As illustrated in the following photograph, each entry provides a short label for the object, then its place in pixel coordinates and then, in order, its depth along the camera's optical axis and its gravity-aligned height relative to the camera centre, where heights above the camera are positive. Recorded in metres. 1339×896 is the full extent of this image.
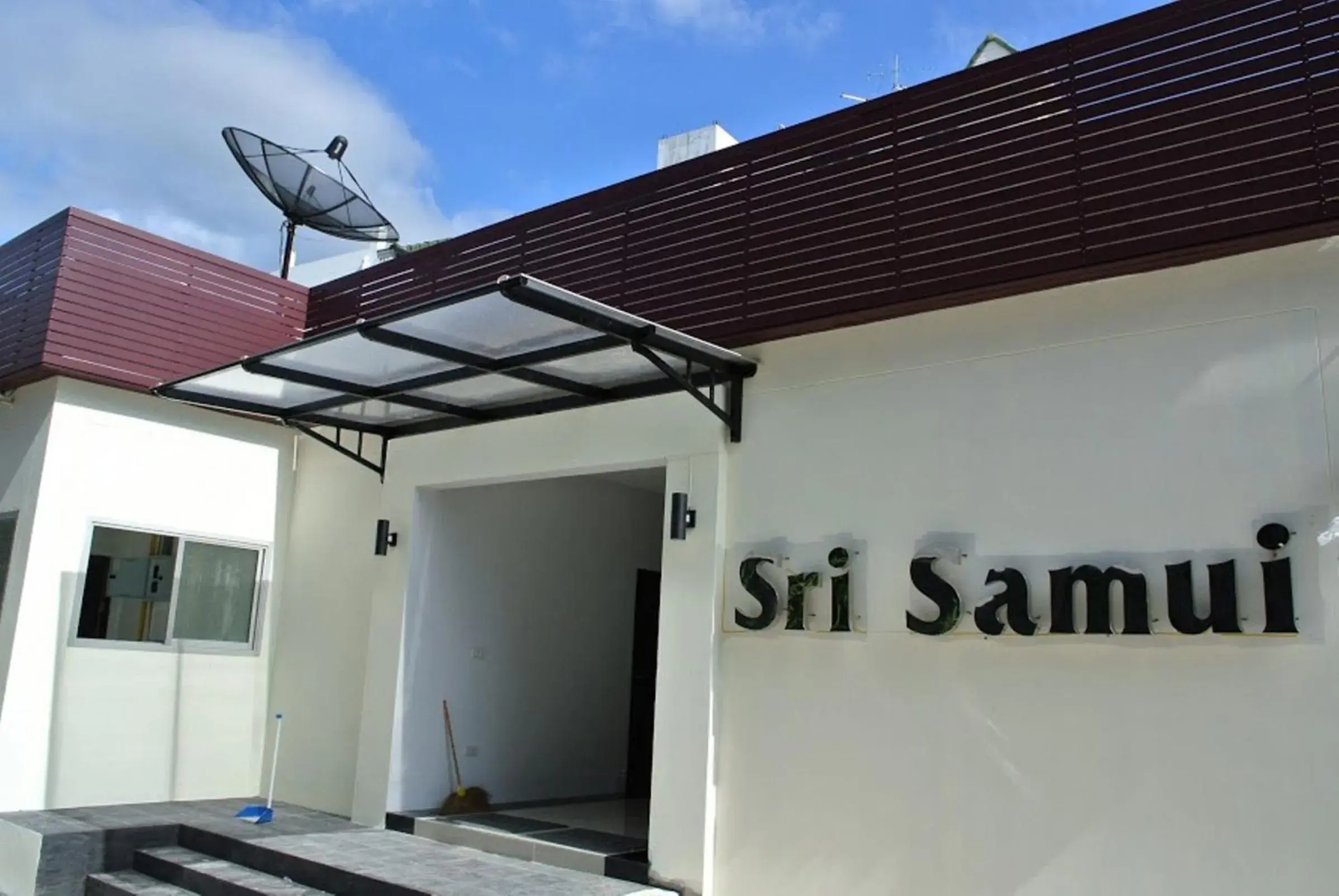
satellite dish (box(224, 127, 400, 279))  10.12 +4.26
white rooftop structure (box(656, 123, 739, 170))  14.62 +6.90
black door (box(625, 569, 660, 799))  9.94 -0.66
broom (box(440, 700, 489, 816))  7.98 -1.51
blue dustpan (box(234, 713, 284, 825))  7.66 -1.62
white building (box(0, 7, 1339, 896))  4.49 +0.60
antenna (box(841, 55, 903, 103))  11.05 +6.03
